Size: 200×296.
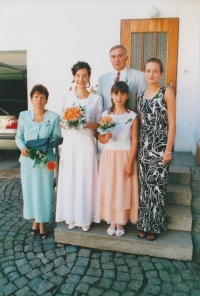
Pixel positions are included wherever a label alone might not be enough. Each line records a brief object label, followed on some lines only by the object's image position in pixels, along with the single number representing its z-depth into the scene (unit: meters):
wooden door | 5.38
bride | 3.11
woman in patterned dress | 2.83
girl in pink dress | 3.02
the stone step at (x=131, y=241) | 3.03
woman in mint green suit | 3.28
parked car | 6.49
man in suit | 3.32
